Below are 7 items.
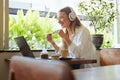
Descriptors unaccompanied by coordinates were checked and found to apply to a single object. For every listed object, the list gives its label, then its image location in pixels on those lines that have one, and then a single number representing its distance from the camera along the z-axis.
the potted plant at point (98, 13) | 4.02
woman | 2.74
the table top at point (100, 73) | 1.25
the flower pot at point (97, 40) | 3.87
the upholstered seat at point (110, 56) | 2.27
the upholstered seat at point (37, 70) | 0.64
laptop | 2.56
